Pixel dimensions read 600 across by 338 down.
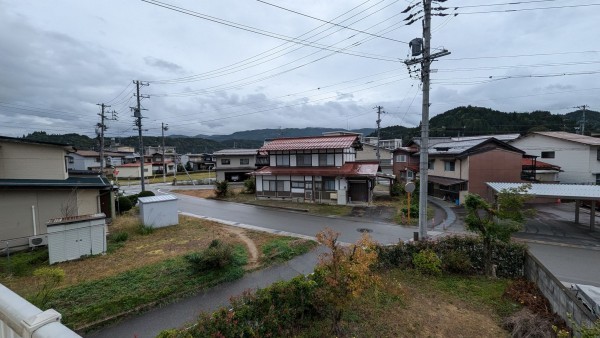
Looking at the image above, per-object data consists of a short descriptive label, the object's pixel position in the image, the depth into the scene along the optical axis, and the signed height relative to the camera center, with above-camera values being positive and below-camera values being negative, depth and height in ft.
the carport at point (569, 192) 52.95 -9.22
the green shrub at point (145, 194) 93.87 -13.98
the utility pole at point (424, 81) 41.78 +10.67
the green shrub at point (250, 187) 120.57 -15.43
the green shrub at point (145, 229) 59.26 -16.73
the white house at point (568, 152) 98.99 -1.82
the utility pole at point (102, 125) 115.03 +12.34
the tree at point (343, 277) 22.97 -10.91
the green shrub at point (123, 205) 81.44 -15.41
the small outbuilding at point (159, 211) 62.44 -13.48
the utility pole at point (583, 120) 149.79 +14.85
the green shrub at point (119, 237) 53.78 -16.53
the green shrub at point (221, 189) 110.22 -14.79
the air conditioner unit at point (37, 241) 48.98 -15.57
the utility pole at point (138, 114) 98.94 +14.34
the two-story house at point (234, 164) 164.35 -7.16
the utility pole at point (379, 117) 143.84 +17.43
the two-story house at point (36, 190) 47.73 -6.81
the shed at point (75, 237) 42.42 -13.41
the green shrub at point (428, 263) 38.91 -16.37
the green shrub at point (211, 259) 37.96 -14.91
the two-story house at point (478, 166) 89.86 -5.87
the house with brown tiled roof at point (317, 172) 92.22 -7.18
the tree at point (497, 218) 36.42 -9.63
